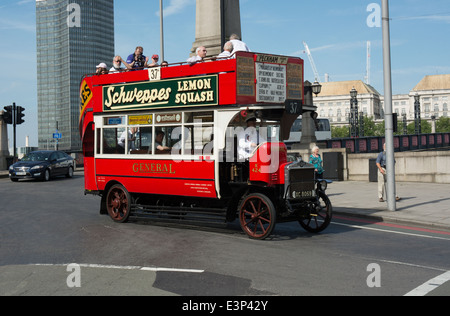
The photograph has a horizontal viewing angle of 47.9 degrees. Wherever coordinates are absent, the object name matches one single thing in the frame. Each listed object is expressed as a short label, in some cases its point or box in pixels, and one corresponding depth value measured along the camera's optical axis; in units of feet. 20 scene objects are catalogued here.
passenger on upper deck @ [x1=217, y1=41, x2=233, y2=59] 30.79
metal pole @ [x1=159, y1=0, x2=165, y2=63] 87.30
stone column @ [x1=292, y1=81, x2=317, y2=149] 84.28
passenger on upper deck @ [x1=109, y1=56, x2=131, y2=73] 36.67
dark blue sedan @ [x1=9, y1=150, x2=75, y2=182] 80.18
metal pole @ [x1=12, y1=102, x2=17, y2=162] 102.38
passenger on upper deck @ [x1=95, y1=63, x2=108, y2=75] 37.42
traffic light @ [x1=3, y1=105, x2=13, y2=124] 101.50
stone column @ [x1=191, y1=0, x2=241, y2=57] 60.59
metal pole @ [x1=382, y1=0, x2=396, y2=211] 42.04
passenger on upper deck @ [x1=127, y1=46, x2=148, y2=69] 38.62
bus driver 30.14
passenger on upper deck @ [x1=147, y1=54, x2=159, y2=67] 39.09
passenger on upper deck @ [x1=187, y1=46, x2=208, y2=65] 31.60
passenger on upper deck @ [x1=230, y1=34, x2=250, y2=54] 31.87
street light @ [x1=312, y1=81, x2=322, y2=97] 78.60
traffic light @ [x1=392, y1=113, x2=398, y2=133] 42.28
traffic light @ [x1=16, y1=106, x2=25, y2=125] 103.02
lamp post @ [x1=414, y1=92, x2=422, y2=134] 194.24
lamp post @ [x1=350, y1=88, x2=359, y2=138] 152.42
